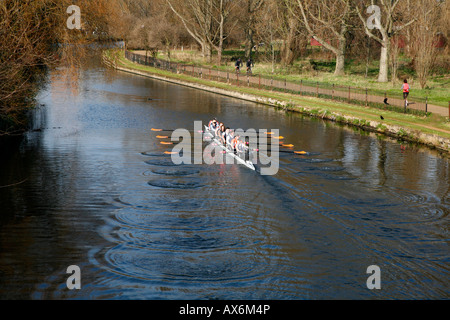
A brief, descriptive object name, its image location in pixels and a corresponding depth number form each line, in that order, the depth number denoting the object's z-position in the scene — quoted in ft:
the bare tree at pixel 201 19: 292.90
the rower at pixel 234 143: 105.06
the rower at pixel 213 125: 121.78
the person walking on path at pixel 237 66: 234.17
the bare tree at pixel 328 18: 218.38
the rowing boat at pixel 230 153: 97.10
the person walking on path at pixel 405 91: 143.95
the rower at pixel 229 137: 107.46
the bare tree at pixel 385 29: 197.67
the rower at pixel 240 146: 105.35
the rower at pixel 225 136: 108.99
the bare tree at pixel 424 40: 177.17
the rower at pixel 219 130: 112.40
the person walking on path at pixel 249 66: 235.15
